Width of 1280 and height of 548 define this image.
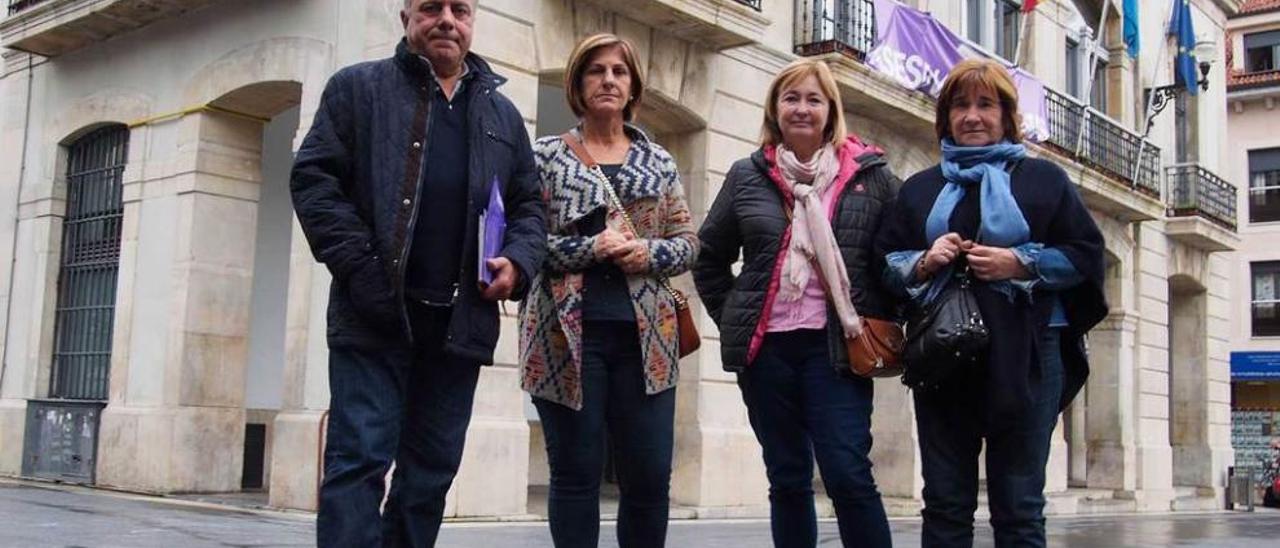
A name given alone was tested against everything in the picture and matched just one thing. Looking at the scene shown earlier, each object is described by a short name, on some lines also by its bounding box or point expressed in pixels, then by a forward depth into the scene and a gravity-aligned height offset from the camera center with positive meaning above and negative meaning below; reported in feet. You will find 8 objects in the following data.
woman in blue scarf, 13.97 +1.60
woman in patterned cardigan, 14.26 +0.92
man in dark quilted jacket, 12.06 +1.45
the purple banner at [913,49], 46.83 +13.95
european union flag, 71.46 +21.45
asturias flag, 66.54 +20.71
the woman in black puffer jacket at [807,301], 14.82 +1.46
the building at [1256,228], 113.80 +18.98
